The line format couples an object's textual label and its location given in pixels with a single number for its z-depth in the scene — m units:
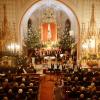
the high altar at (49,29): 17.25
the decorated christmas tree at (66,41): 16.35
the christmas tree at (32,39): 16.26
